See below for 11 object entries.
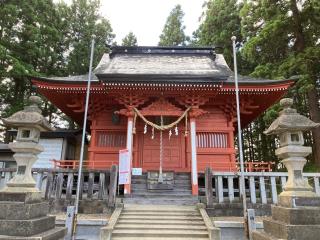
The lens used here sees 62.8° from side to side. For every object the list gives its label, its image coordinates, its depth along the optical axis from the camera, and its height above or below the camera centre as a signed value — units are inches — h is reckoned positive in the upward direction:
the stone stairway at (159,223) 259.0 -39.5
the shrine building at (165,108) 418.3 +140.0
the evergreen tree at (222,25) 891.4 +551.7
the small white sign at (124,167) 362.3 +25.4
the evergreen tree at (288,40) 541.3 +325.5
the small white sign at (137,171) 405.4 +21.4
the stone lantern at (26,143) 196.1 +31.6
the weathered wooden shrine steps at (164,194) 360.8 -11.6
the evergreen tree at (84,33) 951.6 +571.7
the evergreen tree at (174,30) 1198.3 +707.7
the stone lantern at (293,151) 187.8 +28.0
